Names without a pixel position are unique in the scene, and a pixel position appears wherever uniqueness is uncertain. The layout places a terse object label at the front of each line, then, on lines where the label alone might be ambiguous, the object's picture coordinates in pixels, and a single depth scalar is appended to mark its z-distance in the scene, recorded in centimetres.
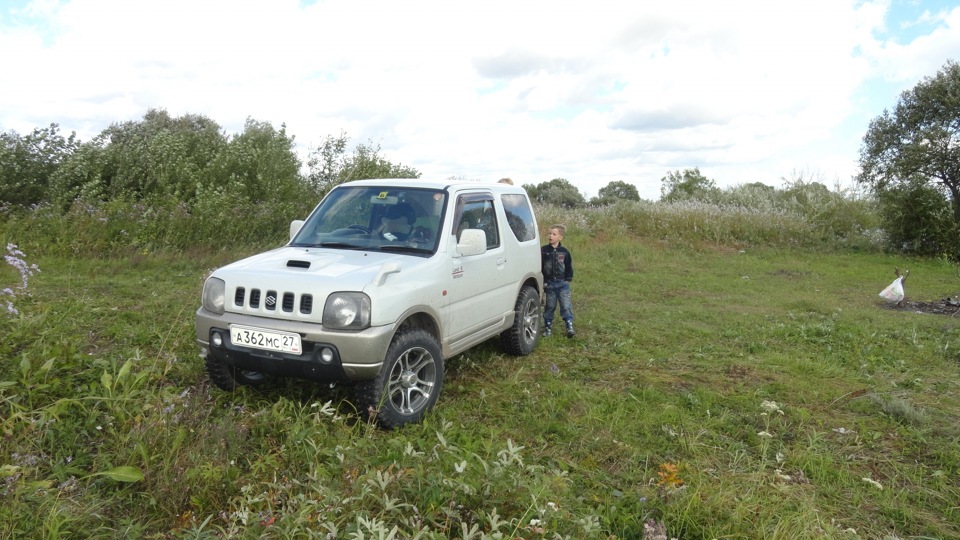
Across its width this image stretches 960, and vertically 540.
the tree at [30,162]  1251
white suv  414
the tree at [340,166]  1520
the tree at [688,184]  3165
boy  773
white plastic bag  1102
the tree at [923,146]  1866
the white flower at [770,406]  489
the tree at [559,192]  4188
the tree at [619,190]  5021
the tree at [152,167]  1331
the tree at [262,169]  1412
